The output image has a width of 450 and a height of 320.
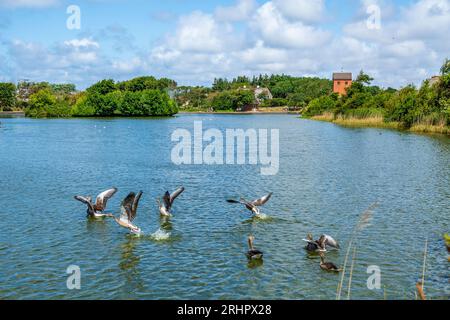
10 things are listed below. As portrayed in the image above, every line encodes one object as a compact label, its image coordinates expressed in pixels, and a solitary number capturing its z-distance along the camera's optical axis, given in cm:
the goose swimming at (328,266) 1223
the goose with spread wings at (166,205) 1750
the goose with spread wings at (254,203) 1733
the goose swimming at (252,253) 1312
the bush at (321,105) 10252
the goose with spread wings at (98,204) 1738
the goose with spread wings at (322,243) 1358
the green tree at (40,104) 12862
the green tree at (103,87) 14675
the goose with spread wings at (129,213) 1490
